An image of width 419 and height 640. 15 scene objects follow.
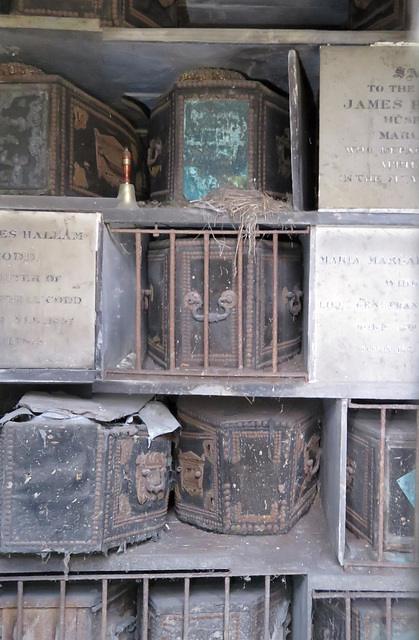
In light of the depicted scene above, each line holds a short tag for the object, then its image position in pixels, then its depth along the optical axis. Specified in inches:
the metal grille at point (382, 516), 79.4
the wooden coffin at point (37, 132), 88.8
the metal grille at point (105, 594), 80.0
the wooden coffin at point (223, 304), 87.3
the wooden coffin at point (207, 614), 81.8
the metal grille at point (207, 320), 82.4
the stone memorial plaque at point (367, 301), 80.8
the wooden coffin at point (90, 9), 83.3
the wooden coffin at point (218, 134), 91.3
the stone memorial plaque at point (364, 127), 79.8
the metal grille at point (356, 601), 79.1
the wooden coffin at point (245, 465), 87.8
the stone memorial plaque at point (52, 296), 80.3
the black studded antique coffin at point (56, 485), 74.0
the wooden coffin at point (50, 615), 81.5
